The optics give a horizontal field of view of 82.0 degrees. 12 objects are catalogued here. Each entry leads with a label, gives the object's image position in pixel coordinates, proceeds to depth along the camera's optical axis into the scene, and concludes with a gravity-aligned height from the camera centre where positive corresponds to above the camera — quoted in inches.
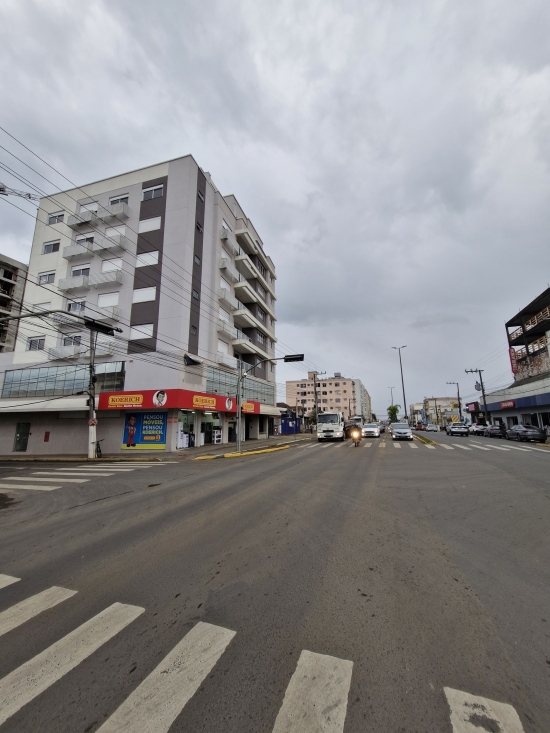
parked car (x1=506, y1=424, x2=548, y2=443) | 997.2 -23.4
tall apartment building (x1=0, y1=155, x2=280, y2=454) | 935.7 +369.3
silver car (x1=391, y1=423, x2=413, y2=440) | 1072.2 -11.5
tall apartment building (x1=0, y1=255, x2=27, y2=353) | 2253.9 +1098.8
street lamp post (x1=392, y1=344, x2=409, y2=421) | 1777.3 +170.2
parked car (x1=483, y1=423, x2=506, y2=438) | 1290.6 -16.5
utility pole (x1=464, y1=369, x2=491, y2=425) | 2004.2 +157.3
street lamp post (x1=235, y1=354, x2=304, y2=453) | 788.0 +145.2
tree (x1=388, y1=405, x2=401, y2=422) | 3776.1 +199.0
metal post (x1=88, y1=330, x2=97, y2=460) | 786.8 +39.7
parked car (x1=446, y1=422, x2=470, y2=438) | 1443.5 -6.1
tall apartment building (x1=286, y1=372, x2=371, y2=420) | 4419.3 +509.3
